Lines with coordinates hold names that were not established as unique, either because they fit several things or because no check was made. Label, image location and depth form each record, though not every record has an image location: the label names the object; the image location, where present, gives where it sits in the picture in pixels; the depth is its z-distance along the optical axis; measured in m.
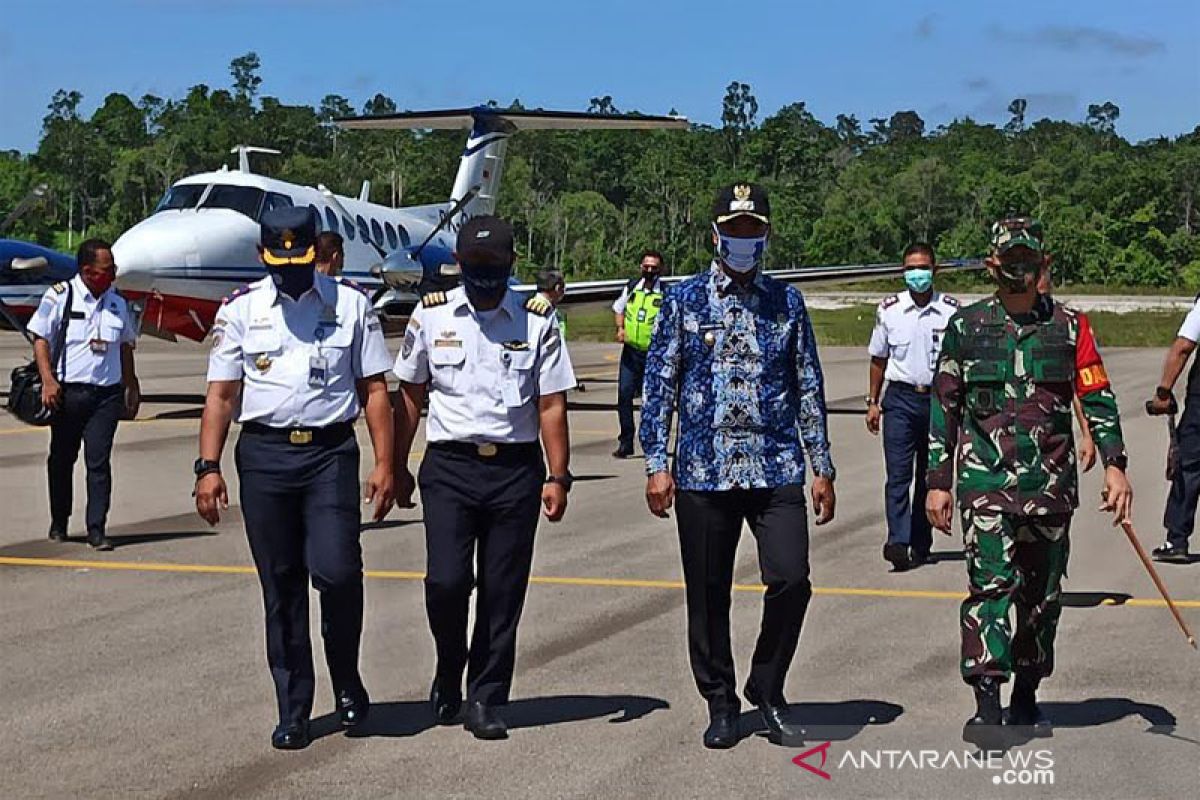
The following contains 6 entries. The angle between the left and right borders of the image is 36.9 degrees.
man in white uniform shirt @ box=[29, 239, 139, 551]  11.35
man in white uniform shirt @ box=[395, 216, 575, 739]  6.67
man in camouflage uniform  6.44
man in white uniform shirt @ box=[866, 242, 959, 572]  10.64
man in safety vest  17.31
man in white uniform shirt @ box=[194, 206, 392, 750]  6.59
